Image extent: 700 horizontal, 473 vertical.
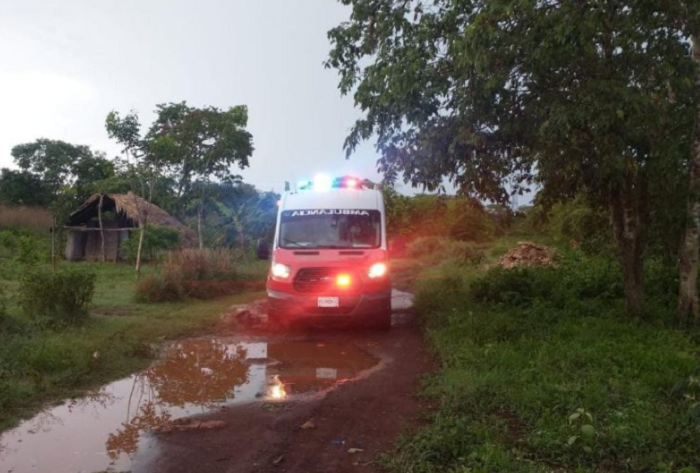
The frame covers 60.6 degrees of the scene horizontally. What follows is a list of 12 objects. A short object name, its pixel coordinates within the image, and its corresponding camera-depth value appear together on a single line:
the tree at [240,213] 24.41
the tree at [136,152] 16.23
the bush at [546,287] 10.18
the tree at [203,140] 24.14
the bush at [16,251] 14.30
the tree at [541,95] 6.80
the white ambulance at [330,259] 9.18
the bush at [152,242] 20.25
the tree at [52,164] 35.09
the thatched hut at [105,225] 22.88
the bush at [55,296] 9.30
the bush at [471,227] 28.81
